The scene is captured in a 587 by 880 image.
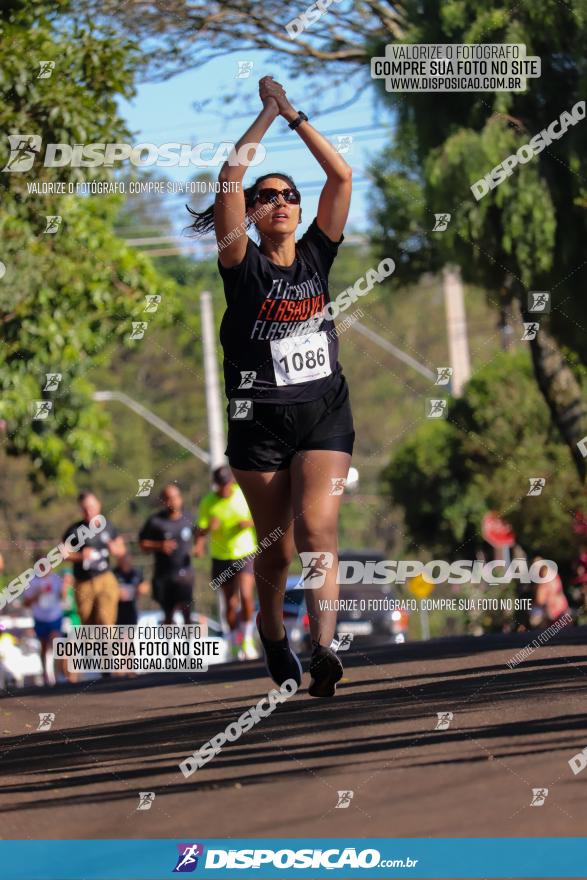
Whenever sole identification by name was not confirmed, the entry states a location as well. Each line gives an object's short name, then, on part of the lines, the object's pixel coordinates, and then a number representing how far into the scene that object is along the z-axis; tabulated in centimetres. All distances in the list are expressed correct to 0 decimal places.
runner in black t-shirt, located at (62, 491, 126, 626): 1298
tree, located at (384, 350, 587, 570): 2391
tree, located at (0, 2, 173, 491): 1122
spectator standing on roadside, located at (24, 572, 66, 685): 1628
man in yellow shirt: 1292
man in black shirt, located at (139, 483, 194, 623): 1427
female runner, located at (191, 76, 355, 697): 605
